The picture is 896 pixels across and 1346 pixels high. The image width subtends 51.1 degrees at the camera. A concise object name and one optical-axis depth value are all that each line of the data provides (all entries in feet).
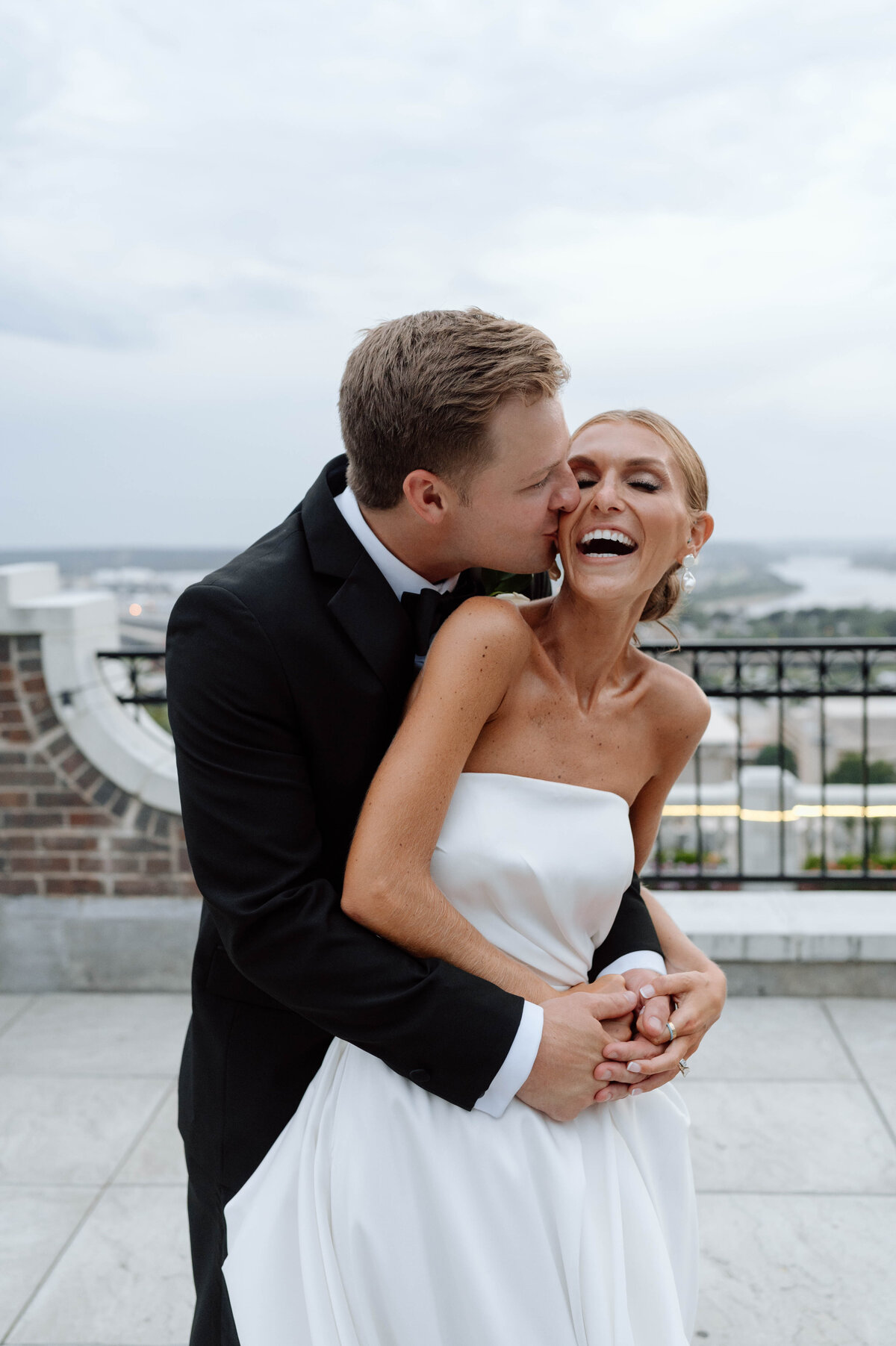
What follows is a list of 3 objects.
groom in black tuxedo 4.31
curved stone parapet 13.83
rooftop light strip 24.54
